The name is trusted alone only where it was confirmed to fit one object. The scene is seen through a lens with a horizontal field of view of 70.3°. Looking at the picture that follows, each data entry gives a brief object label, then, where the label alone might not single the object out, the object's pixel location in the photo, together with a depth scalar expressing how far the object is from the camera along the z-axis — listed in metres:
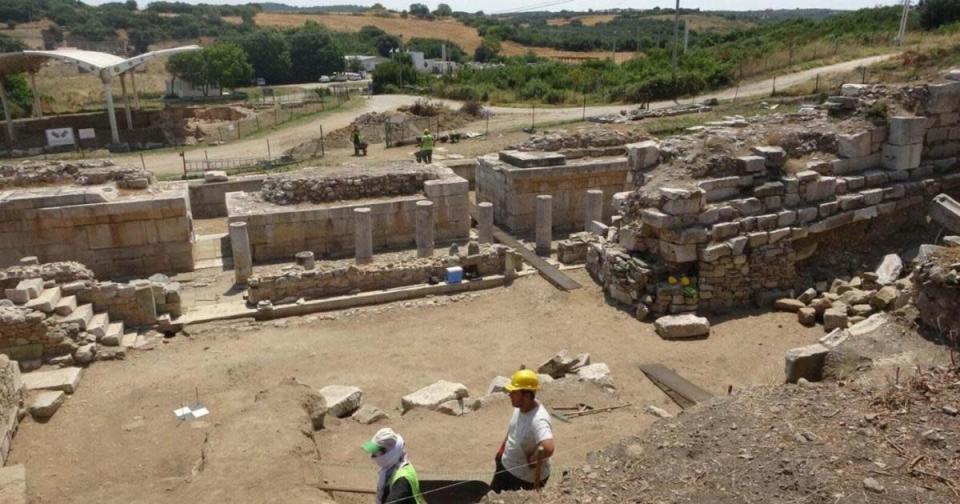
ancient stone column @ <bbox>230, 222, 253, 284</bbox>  13.97
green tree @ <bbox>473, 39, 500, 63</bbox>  86.44
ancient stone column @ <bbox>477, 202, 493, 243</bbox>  15.91
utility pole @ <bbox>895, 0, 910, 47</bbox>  35.72
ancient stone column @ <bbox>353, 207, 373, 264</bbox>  14.84
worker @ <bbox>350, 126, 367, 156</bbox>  28.80
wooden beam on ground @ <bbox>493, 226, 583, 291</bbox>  13.81
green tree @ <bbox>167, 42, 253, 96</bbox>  50.88
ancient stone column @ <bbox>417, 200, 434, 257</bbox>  15.09
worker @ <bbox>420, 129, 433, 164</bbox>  22.45
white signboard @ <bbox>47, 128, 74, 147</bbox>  33.84
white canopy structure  32.69
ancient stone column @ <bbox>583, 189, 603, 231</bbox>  16.72
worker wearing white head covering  5.24
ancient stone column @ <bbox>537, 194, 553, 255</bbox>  15.77
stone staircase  10.93
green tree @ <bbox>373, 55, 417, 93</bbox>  52.28
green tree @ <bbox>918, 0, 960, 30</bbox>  39.25
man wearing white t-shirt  5.61
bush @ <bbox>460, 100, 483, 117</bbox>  37.94
